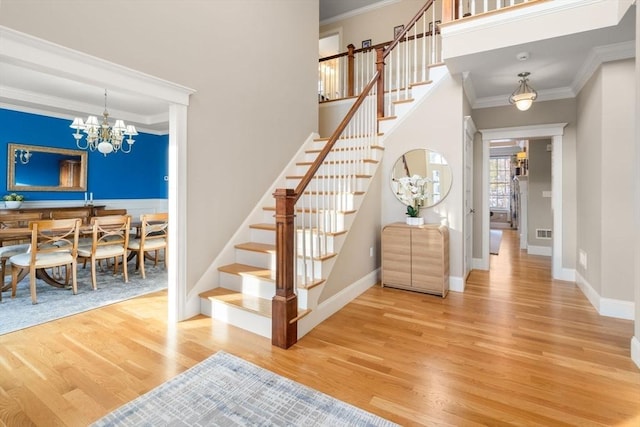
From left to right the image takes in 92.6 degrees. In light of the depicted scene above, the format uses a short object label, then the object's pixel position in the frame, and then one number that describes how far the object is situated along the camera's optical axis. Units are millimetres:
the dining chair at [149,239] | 4309
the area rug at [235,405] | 1656
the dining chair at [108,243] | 3898
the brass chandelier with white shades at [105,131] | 4545
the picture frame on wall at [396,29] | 6105
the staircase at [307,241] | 2781
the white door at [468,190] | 4121
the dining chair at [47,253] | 3320
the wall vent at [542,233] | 6113
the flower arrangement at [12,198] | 5152
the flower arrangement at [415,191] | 3881
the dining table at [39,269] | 3514
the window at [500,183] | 12672
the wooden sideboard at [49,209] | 5137
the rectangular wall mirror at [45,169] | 5352
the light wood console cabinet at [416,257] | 3578
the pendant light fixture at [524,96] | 3585
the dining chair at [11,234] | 3602
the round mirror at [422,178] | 3914
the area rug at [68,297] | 2951
